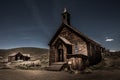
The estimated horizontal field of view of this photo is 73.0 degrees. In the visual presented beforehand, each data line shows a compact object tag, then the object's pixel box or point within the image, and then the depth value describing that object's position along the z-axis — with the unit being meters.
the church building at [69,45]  14.59
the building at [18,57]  39.61
